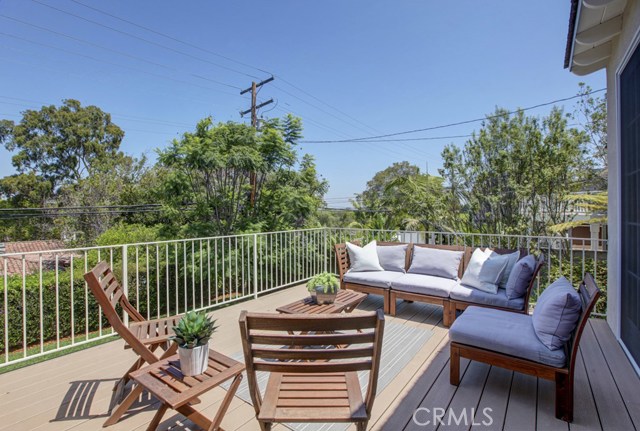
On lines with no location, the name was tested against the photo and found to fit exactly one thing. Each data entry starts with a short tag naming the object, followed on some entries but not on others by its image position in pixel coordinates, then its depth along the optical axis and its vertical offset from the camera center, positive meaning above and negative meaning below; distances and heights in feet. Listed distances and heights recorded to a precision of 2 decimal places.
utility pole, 41.59 +15.13
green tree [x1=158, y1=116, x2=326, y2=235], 23.34 +2.69
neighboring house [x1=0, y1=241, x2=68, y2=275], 39.65 -5.24
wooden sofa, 11.76 -3.24
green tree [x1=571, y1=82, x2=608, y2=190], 23.15 +6.60
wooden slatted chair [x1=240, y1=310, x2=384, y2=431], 4.67 -2.23
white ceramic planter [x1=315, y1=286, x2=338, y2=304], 10.48 -2.69
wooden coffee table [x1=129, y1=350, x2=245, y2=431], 5.50 -3.05
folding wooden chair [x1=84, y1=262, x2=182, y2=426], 6.66 -2.91
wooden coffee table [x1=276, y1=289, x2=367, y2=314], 10.05 -3.00
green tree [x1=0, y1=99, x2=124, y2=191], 73.10 +17.91
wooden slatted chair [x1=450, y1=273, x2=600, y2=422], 6.54 -3.41
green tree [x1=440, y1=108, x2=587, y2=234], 22.61 +3.25
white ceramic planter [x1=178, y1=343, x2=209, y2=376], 6.00 -2.74
